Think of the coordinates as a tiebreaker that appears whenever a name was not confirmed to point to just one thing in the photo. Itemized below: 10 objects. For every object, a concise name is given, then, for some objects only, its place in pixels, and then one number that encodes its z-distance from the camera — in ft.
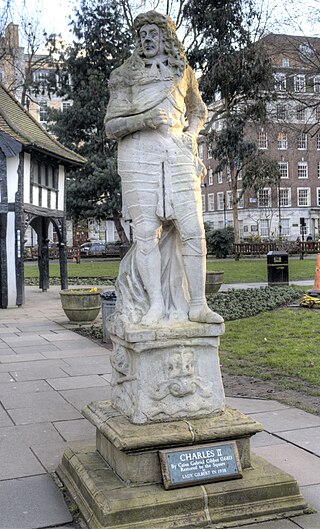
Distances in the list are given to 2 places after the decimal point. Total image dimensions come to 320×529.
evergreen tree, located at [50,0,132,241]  115.96
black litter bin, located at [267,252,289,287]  65.87
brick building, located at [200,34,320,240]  205.26
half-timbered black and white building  55.11
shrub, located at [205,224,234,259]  135.03
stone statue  13.52
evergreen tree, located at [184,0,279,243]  96.68
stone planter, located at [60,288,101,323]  42.42
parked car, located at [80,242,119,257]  151.43
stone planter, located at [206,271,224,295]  57.47
